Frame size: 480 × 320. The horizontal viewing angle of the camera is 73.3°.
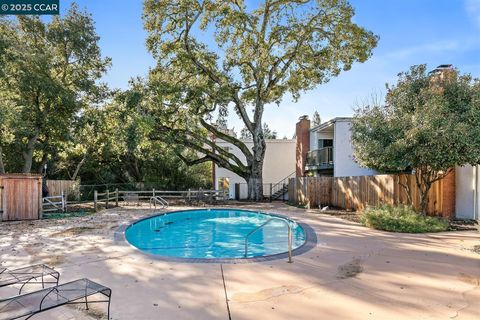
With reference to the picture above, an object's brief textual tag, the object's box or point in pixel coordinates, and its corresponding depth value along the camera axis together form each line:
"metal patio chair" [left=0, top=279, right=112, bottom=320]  3.16
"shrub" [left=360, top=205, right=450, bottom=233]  9.25
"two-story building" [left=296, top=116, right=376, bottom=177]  18.78
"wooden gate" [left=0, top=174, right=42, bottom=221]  11.50
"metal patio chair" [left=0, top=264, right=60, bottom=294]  4.42
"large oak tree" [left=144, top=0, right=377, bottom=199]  19.05
